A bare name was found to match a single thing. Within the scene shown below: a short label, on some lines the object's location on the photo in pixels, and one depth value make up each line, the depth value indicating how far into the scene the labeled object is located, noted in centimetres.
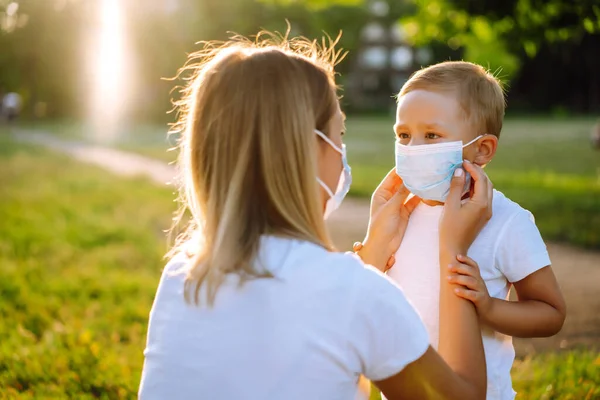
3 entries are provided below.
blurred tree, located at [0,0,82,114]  577
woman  167
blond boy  227
